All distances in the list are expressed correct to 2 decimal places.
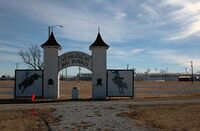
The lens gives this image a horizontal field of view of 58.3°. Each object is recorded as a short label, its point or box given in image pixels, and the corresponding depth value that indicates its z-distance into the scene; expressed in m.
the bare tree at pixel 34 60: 32.31
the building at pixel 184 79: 74.80
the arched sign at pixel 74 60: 15.42
